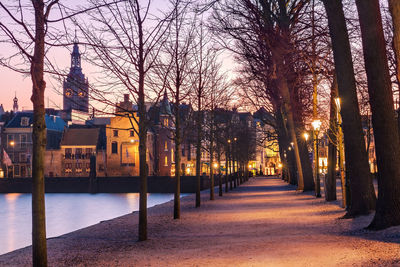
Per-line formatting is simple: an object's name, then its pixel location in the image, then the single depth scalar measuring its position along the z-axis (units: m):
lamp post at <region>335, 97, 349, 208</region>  24.25
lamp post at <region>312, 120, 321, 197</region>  30.77
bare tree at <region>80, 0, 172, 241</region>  16.97
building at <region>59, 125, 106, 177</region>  112.50
